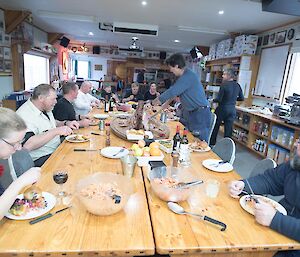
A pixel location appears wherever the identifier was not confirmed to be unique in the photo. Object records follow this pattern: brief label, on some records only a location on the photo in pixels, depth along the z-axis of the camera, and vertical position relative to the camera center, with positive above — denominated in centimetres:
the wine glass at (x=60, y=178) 119 -55
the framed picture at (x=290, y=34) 431 +87
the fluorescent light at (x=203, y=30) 556 +109
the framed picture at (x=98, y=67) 1202 +12
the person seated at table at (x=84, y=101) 404 -58
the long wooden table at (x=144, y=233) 87 -63
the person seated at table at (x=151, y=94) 582 -51
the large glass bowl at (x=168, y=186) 117 -57
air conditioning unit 523 +96
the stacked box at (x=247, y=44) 521 +78
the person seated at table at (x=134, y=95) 593 -58
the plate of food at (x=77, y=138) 209 -62
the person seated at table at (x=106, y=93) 578 -58
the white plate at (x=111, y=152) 174 -61
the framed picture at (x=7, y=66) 473 -6
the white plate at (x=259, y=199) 115 -61
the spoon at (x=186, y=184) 121 -56
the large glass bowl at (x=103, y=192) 102 -56
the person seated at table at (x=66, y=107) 292 -48
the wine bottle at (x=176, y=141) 187 -52
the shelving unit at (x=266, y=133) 378 -93
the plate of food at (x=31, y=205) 101 -62
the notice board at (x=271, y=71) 461 +21
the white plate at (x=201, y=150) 201 -61
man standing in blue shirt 288 -25
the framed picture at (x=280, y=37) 455 +86
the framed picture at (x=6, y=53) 467 +19
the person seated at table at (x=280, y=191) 101 -59
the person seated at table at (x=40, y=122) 183 -48
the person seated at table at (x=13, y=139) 103 -34
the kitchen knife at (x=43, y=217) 97 -63
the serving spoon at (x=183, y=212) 103 -62
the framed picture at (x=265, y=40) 507 +86
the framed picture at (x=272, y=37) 488 +89
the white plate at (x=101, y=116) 328 -64
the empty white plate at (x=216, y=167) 162 -61
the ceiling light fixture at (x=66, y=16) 495 +107
